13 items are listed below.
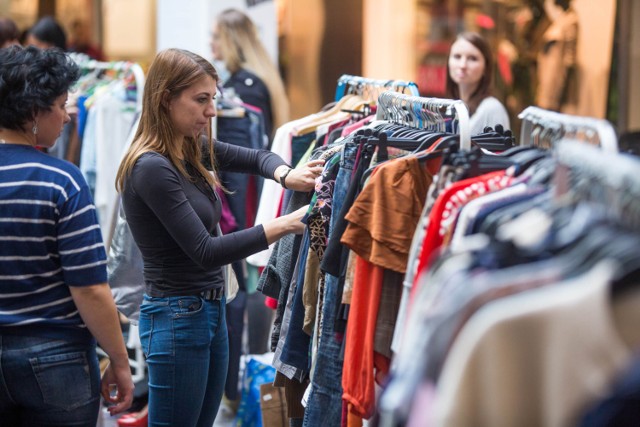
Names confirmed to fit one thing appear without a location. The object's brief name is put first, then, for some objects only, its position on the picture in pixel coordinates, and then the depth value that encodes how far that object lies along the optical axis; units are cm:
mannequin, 1421
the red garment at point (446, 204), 477
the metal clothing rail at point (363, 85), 749
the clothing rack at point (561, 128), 459
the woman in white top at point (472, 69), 1084
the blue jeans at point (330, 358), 596
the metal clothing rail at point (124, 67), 1054
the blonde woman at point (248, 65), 1205
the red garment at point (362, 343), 543
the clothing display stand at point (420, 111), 555
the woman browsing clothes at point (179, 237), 633
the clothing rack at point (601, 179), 357
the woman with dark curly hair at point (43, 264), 554
